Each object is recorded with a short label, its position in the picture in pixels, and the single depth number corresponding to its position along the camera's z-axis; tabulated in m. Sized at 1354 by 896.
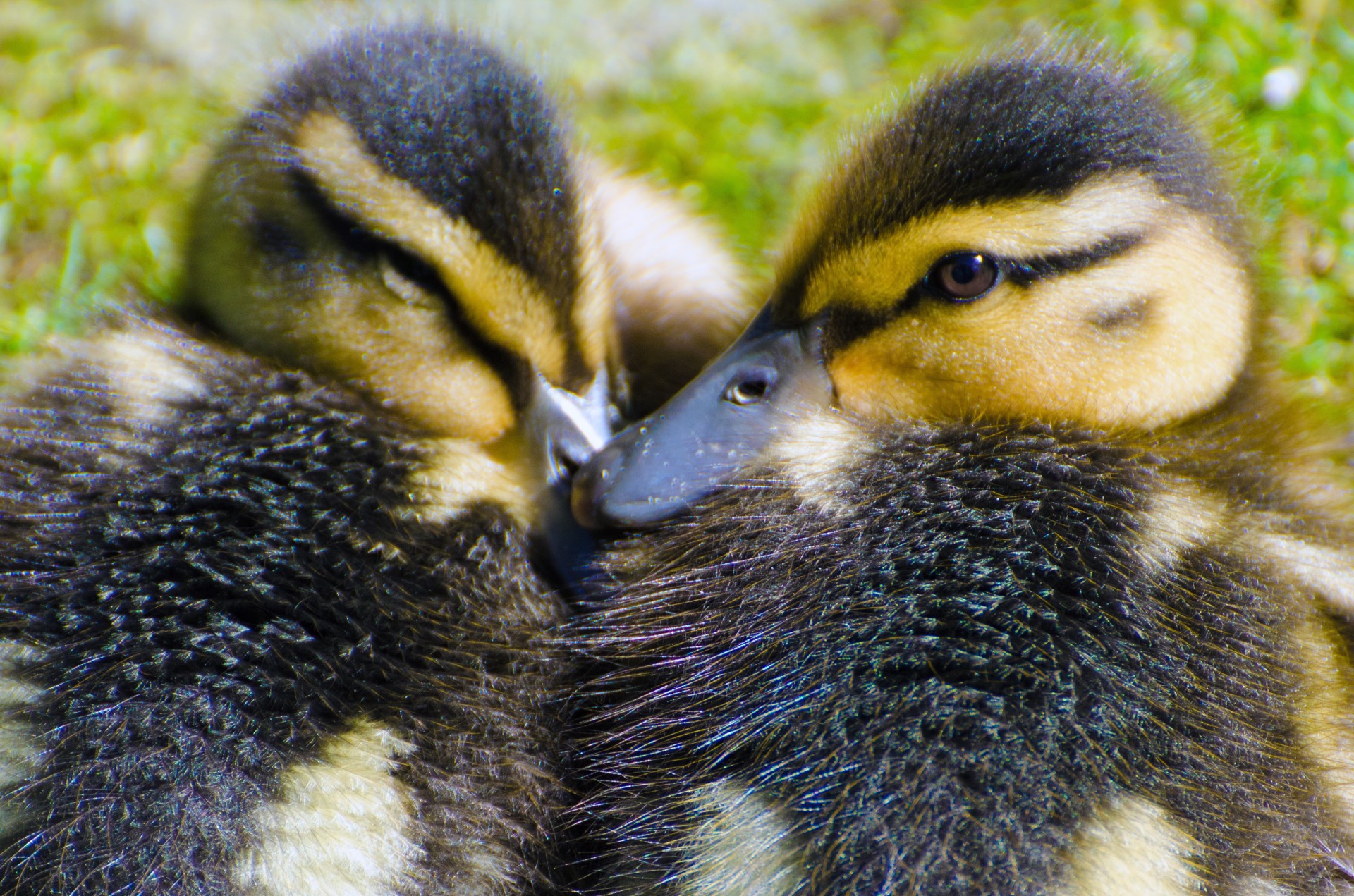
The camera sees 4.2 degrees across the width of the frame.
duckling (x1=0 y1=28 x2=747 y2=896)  1.53
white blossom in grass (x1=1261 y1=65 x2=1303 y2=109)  1.60
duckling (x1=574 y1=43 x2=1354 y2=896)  1.53
